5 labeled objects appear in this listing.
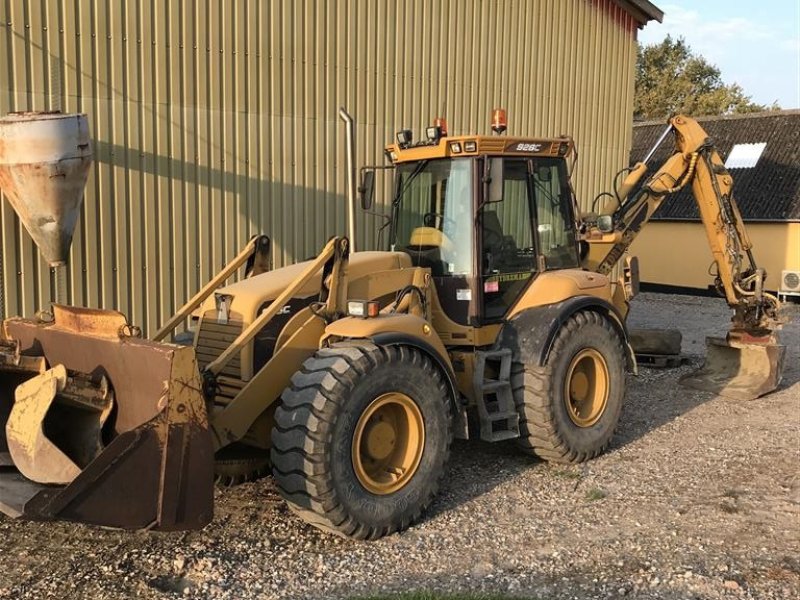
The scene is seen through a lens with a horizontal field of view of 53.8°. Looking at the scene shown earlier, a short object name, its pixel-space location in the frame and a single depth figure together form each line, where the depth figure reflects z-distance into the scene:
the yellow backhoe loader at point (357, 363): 3.99
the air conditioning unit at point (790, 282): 18.09
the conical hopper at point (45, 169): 5.97
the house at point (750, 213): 18.95
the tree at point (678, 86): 40.28
